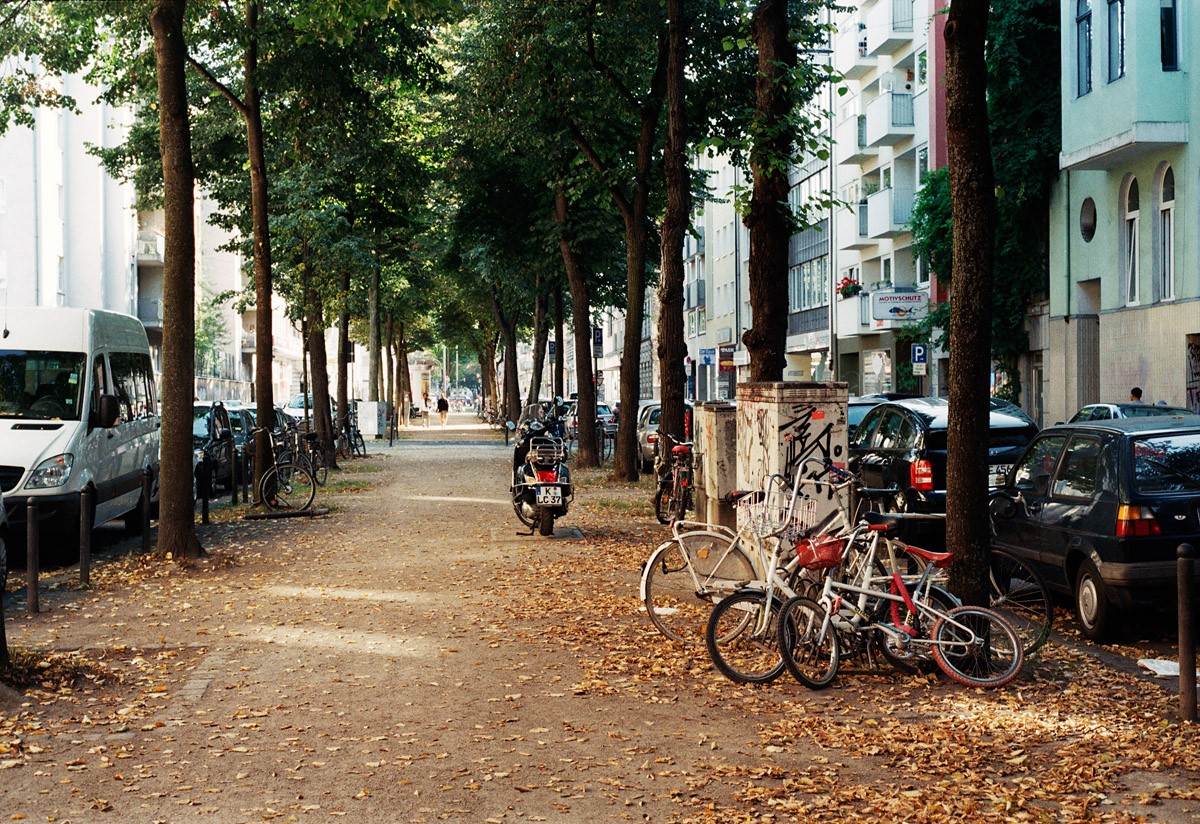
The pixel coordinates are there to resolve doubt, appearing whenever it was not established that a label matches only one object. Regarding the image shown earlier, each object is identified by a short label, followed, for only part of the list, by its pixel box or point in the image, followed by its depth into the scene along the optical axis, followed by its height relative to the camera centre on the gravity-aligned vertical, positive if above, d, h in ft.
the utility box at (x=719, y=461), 43.78 -1.81
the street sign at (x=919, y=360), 111.14 +3.44
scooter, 51.39 -2.77
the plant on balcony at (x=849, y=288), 157.48 +13.26
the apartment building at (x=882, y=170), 139.85 +26.44
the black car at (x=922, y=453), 45.21 -1.68
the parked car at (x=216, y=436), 77.92 -1.48
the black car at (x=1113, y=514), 29.04 -2.48
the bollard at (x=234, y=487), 69.21 -3.89
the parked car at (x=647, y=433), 97.81 -1.94
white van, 43.57 -0.17
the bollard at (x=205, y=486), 58.49 -3.24
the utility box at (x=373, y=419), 159.22 -1.26
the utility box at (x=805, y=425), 35.73 -0.55
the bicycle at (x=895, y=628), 25.27 -4.14
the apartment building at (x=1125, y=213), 85.30 +12.83
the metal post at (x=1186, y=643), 22.24 -3.92
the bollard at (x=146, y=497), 45.91 -2.93
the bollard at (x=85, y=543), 38.42 -3.68
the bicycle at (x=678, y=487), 54.60 -3.29
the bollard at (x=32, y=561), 34.01 -3.70
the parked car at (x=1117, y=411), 62.94 -0.49
